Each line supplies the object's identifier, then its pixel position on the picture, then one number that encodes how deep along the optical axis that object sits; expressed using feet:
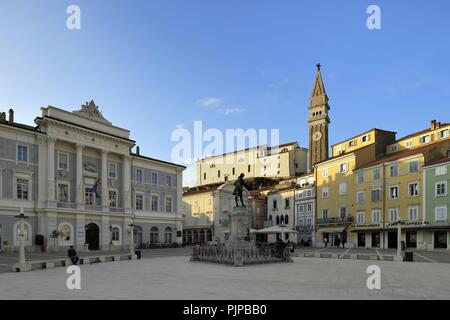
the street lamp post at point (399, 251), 95.14
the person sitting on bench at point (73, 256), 76.98
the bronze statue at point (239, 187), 91.87
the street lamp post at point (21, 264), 68.90
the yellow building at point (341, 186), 182.50
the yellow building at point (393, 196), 151.23
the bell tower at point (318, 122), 318.24
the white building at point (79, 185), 129.59
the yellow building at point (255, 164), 366.43
